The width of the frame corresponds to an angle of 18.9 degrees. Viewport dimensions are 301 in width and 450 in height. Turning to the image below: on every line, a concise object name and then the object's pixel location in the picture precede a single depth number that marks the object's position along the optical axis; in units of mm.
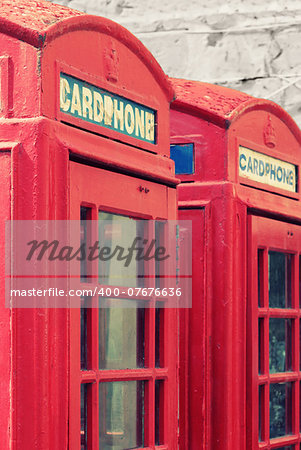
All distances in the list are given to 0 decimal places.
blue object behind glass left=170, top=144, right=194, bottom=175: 3469
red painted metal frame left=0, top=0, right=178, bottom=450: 2156
